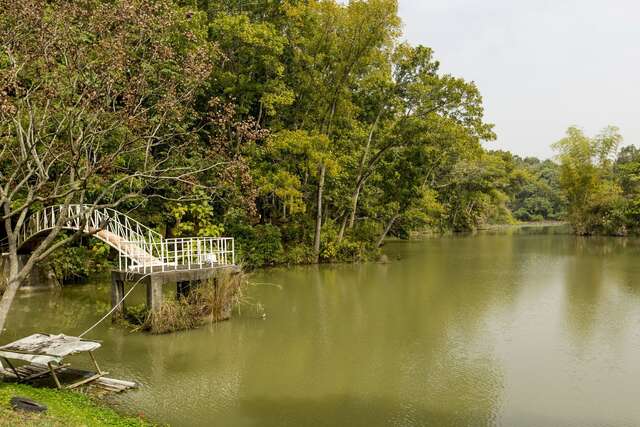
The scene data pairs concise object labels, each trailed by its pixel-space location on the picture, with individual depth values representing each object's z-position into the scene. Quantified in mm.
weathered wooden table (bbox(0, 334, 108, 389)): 7801
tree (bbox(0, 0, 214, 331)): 7449
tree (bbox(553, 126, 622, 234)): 45781
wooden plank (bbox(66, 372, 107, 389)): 8165
